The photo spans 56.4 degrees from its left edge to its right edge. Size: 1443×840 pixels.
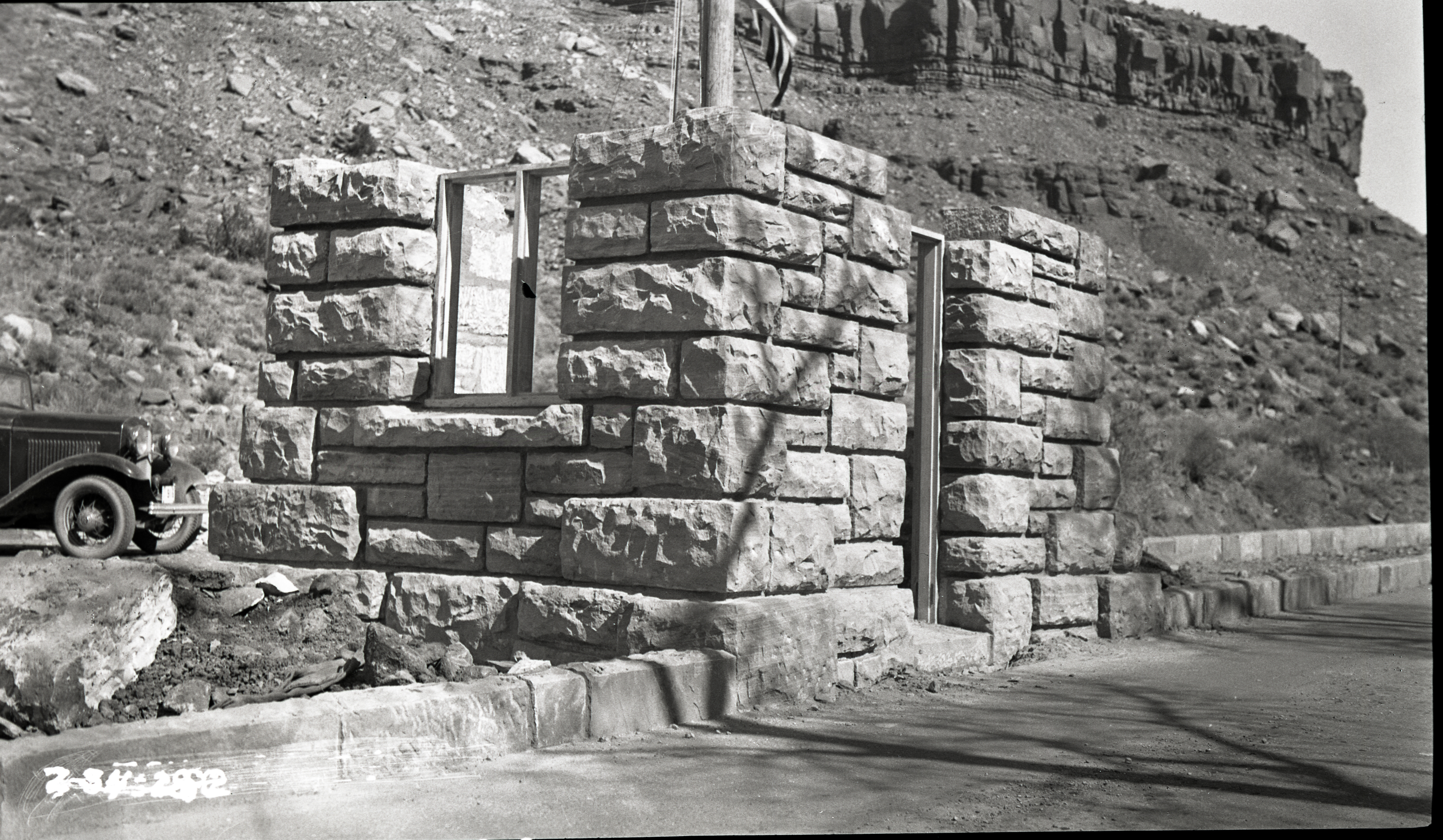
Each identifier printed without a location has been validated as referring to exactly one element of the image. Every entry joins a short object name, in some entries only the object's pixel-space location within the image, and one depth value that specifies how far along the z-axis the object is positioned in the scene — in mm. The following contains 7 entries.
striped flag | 10820
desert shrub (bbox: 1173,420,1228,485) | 23812
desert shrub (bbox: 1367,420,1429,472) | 31359
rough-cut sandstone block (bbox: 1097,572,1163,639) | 10516
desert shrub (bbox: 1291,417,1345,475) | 29391
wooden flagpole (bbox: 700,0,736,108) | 8500
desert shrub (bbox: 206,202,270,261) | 26109
